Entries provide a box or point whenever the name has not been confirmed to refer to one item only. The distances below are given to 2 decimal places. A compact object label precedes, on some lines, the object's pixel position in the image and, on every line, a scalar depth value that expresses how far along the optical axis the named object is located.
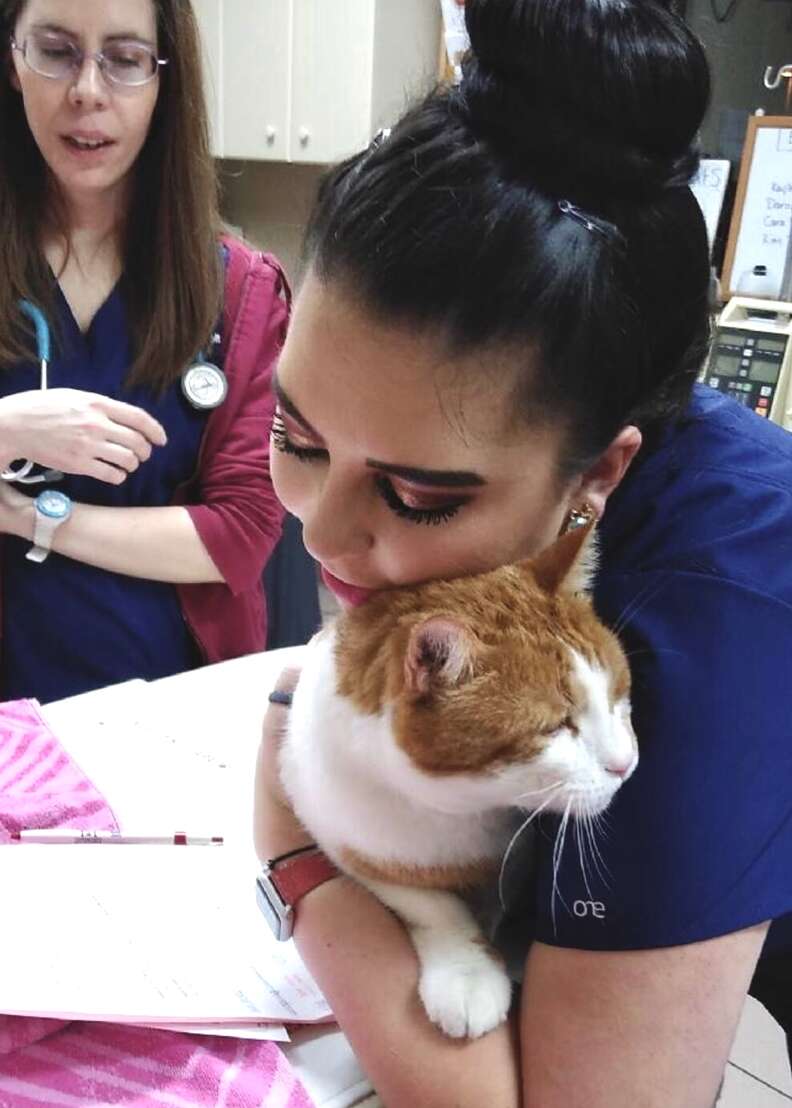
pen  0.92
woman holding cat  0.60
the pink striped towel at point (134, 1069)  0.70
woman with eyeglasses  1.31
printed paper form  0.75
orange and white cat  0.67
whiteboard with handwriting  2.18
